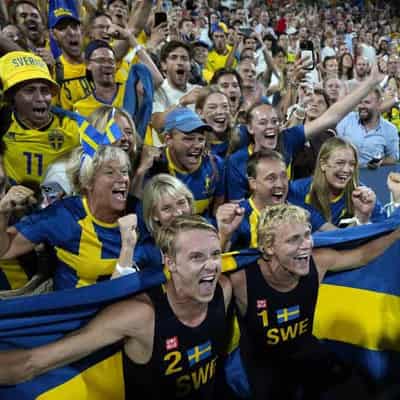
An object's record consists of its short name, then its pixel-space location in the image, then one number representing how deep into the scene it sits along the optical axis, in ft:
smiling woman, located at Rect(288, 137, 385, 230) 11.37
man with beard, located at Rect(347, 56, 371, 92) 24.63
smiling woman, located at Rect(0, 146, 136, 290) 8.66
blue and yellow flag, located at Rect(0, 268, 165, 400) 6.29
